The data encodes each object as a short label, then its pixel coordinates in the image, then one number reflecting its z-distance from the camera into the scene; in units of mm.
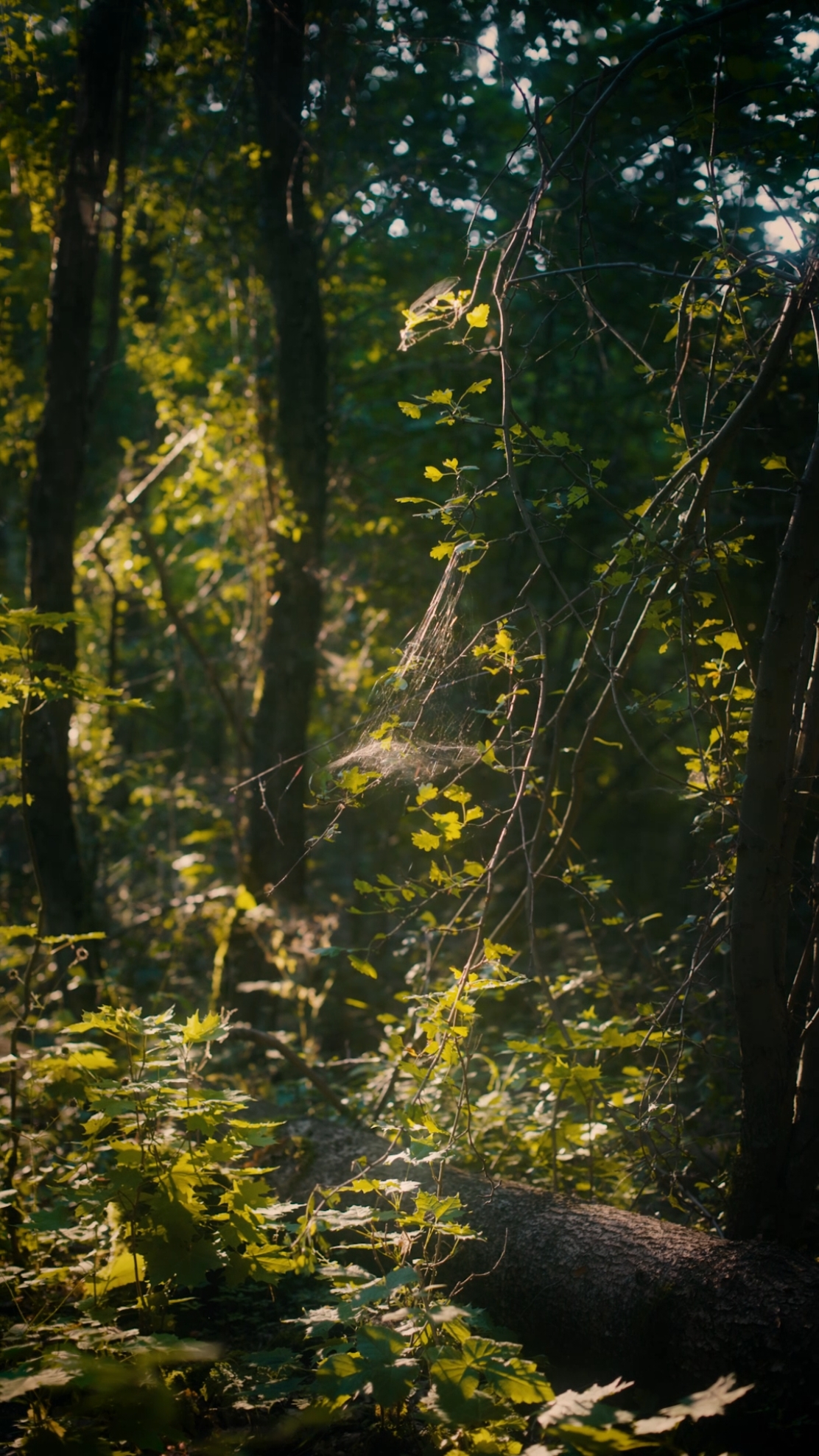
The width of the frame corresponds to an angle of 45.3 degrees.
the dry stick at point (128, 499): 6551
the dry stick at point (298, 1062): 4062
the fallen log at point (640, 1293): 2268
